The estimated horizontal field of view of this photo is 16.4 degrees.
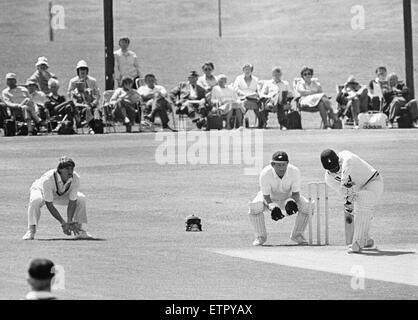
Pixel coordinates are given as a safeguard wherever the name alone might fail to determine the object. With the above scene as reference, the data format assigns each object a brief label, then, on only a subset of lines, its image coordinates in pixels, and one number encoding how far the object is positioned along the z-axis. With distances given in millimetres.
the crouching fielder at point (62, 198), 19906
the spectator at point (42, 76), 34938
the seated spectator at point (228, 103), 34344
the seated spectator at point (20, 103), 32562
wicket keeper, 20062
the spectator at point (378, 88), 36094
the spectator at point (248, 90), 35000
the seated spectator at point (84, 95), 33688
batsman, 19141
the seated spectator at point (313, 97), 34812
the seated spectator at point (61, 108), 33250
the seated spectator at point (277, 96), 34750
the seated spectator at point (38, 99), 33250
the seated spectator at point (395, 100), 35406
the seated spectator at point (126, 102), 33844
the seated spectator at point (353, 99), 35406
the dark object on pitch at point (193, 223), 21594
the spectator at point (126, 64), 36312
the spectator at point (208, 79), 35553
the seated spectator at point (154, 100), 34062
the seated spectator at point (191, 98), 35031
